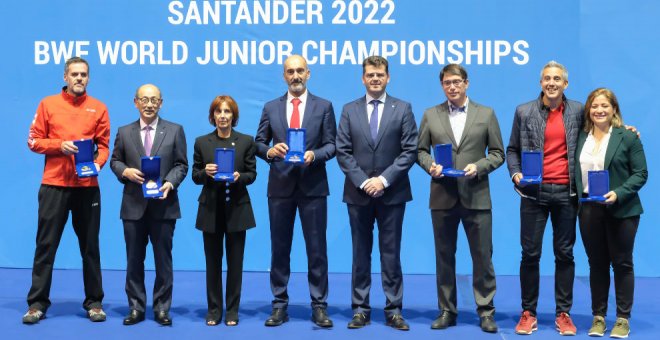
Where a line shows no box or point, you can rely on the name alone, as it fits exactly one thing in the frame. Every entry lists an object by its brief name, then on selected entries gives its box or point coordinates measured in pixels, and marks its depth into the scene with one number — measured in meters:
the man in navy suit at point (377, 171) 4.96
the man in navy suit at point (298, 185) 5.05
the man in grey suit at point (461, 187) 4.91
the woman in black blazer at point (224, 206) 4.98
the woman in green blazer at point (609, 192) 4.72
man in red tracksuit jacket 5.14
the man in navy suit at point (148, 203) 5.04
